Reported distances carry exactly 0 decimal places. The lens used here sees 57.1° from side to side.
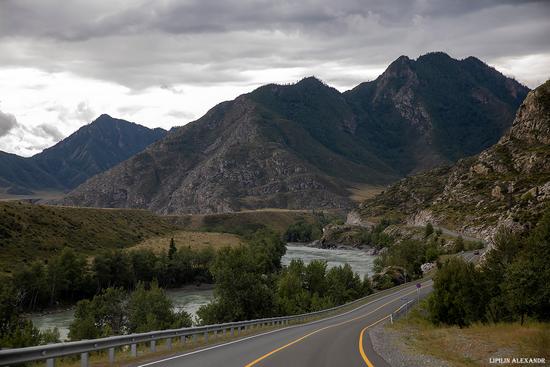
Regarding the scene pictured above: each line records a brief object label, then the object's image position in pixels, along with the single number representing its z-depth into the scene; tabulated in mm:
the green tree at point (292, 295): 70375
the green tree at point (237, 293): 51562
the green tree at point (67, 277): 86150
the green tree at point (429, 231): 147000
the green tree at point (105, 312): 60662
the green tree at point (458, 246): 116125
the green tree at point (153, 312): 59000
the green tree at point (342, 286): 85875
